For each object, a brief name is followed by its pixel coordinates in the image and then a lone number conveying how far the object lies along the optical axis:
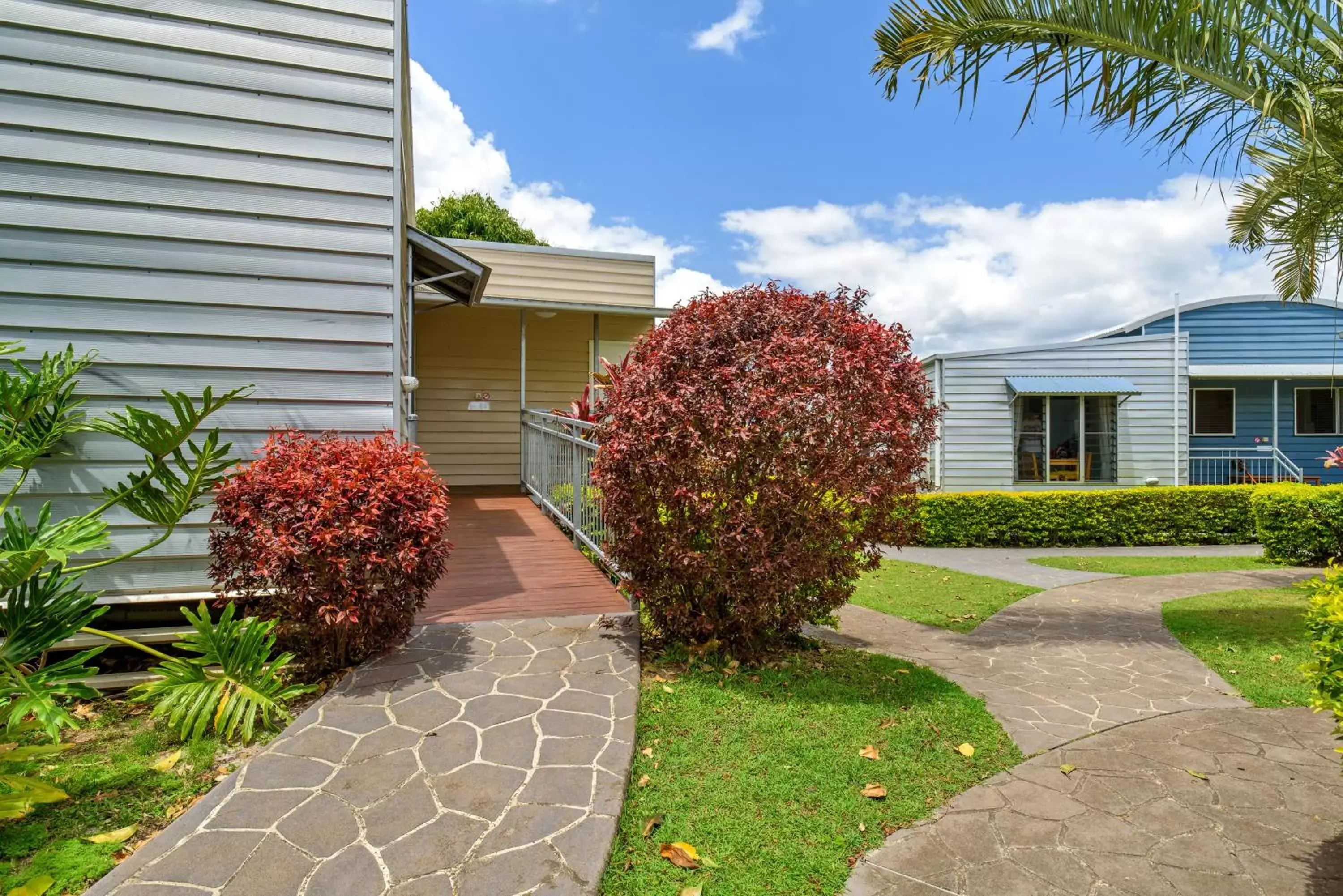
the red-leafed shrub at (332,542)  3.62
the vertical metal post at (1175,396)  13.81
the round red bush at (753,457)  4.07
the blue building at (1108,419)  13.76
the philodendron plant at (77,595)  2.95
